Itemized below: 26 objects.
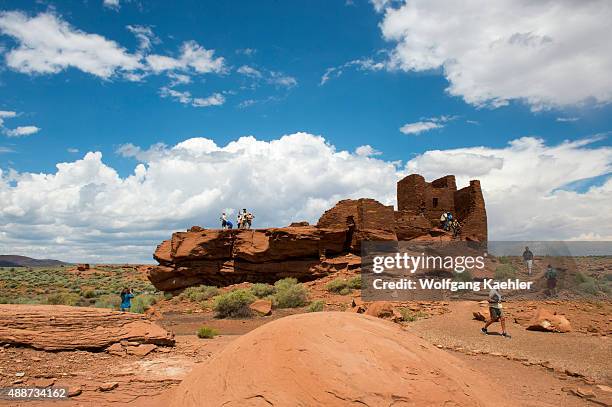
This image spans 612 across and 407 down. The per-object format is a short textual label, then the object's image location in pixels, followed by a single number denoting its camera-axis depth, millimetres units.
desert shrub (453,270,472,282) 21953
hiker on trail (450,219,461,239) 29766
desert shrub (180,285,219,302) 25234
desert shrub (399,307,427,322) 15571
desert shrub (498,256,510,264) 29344
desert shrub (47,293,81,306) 24397
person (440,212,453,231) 29719
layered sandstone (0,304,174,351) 8703
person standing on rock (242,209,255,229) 29562
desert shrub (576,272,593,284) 23153
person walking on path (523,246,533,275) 23266
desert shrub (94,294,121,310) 22484
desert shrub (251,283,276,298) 23859
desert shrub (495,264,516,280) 22833
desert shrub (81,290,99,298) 29625
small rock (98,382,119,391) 7235
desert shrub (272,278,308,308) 20891
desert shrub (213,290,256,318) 19625
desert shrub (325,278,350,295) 22353
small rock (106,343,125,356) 9320
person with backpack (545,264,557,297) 19828
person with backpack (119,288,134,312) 15843
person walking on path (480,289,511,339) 12641
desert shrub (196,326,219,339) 13648
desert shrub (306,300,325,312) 18998
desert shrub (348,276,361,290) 22442
